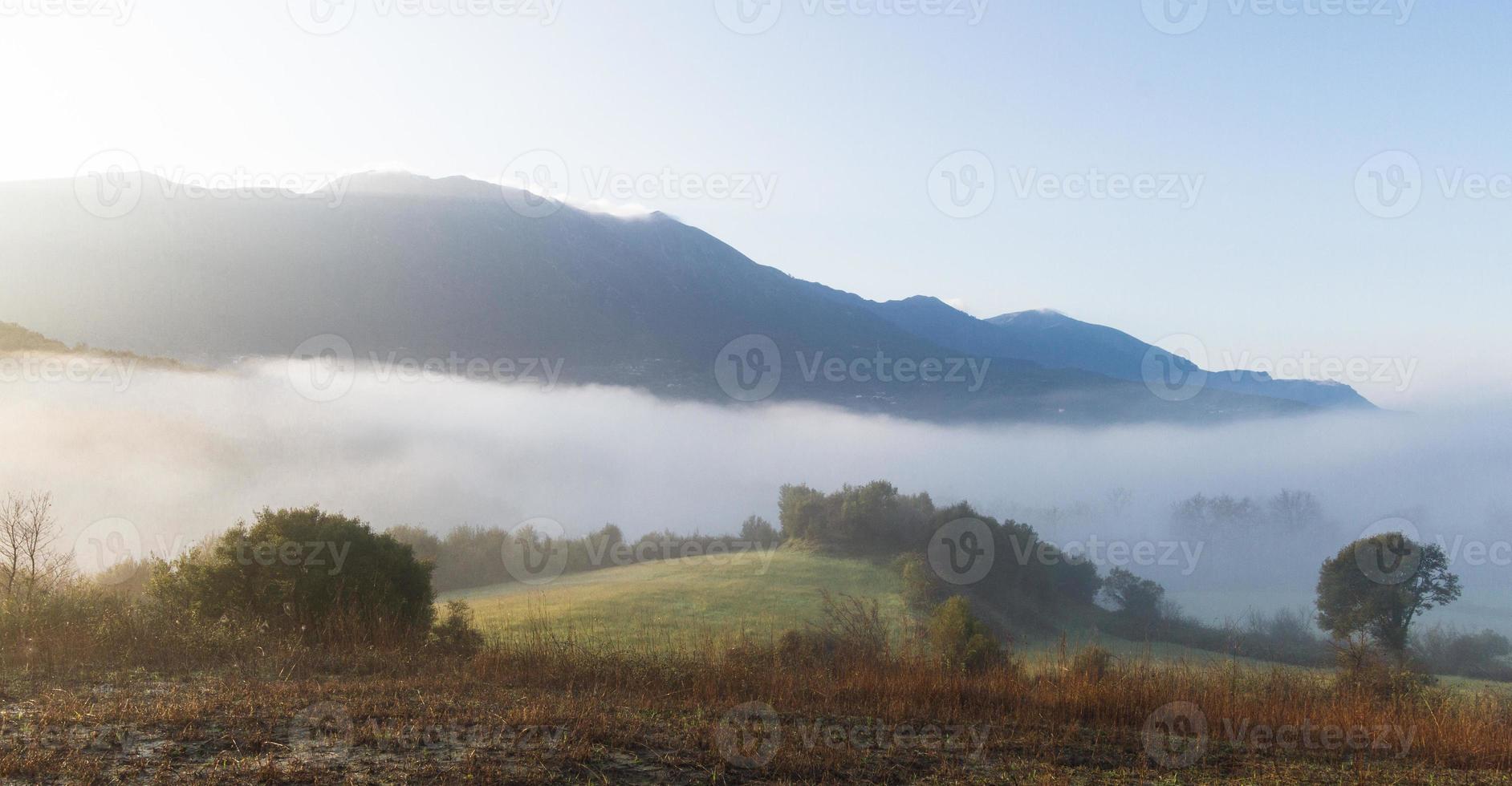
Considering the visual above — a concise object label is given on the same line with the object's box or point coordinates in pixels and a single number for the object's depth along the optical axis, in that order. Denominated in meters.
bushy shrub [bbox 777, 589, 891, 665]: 12.48
